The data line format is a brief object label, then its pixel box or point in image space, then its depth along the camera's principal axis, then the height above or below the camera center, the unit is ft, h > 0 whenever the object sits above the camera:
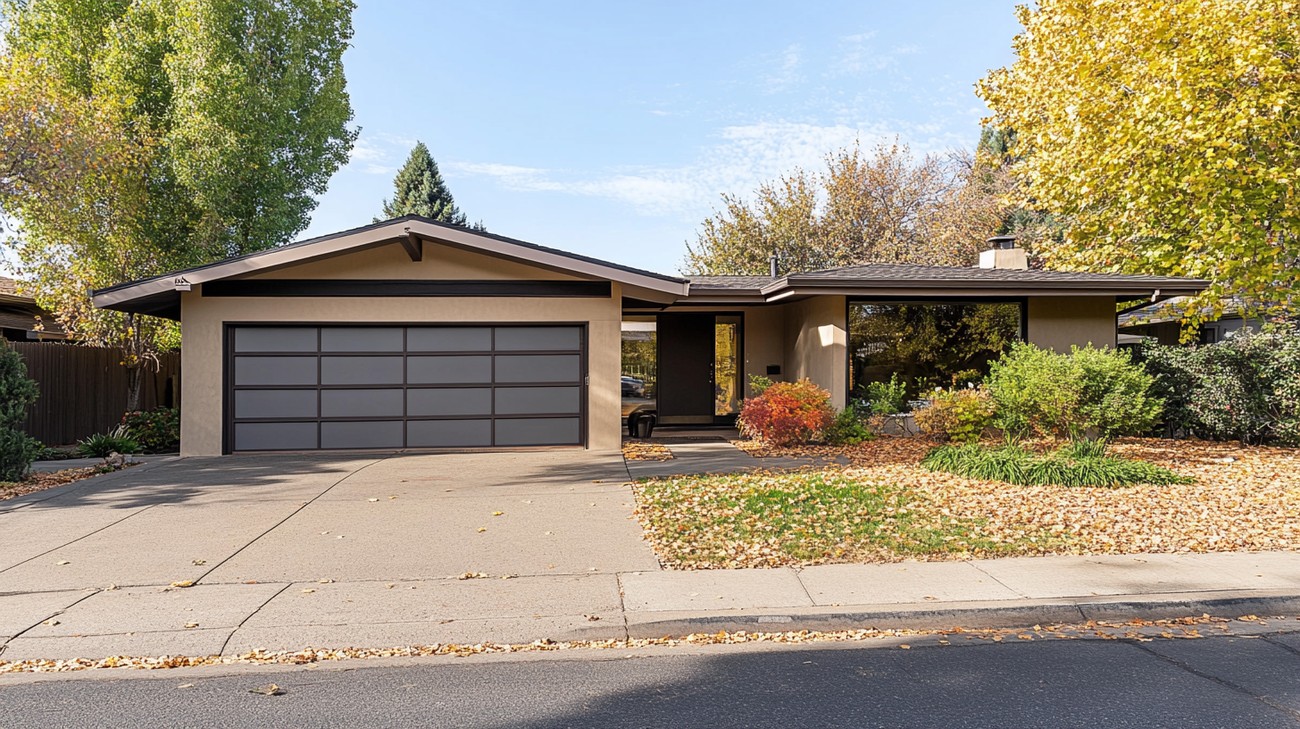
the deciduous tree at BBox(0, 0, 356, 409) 50.37 +16.98
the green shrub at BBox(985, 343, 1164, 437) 39.01 -0.72
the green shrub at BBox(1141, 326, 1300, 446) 40.98 -0.43
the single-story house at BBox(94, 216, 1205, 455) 41.29 +2.45
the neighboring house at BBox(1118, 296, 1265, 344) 61.36 +4.71
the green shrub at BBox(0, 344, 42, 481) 33.27 -1.68
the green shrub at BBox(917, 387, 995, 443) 42.55 -2.00
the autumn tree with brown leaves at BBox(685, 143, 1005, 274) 96.07 +19.27
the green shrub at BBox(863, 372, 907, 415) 45.42 -1.09
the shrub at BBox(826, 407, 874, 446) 43.75 -2.95
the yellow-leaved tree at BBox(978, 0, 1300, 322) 44.47 +14.67
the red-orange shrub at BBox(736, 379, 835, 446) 41.81 -1.93
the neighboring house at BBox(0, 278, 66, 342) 56.49 +4.28
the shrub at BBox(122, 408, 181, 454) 45.06 -3.01
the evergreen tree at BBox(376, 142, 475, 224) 137.80 +32.99
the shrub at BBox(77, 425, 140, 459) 42.16 -3.72
